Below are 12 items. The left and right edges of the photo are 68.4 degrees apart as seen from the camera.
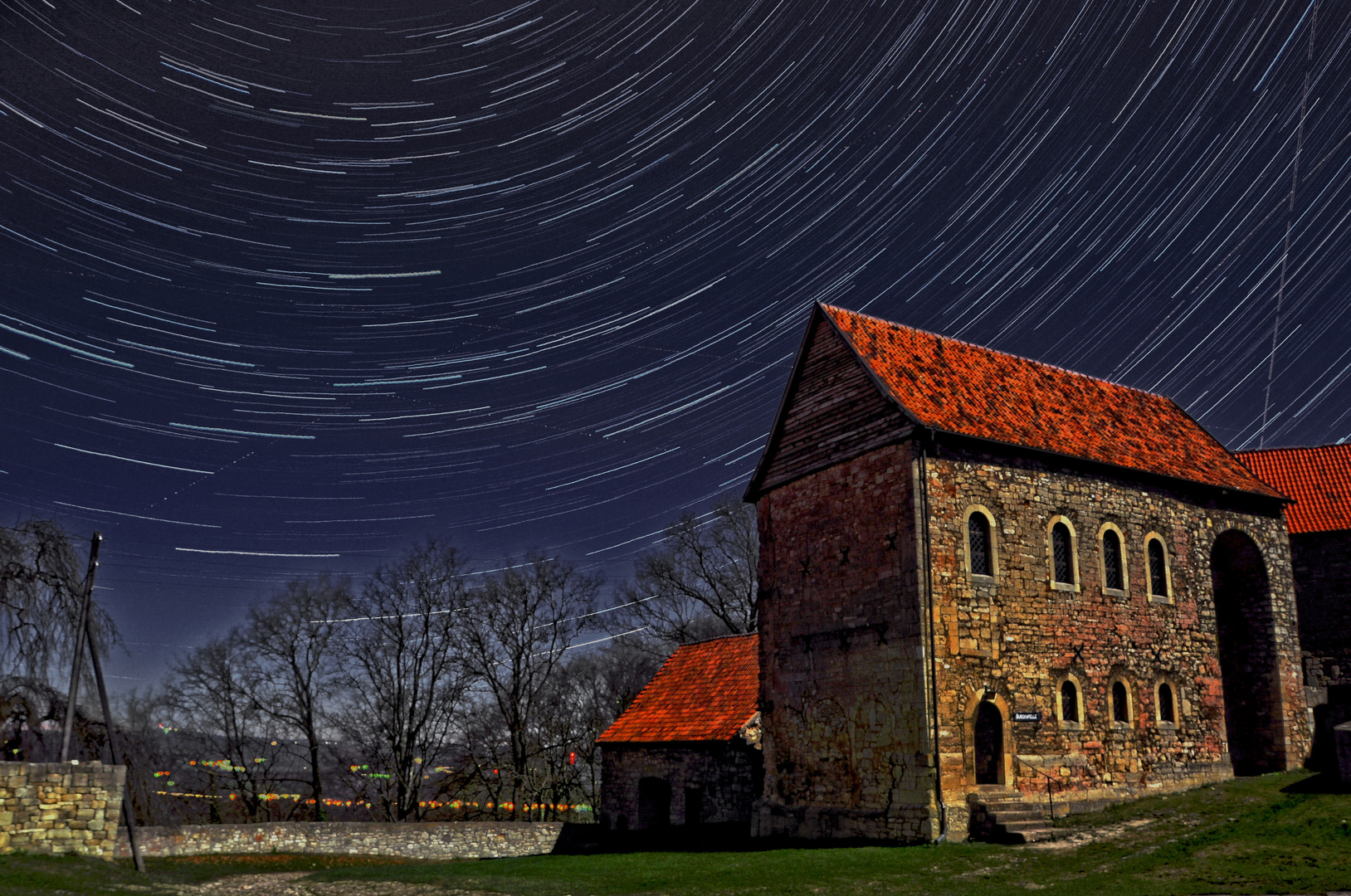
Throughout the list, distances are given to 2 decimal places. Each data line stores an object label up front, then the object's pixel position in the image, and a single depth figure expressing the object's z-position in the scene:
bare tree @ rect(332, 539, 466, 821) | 47.91
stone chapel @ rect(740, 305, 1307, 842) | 22.89
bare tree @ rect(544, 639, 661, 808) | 52.66
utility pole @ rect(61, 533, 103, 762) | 21.69
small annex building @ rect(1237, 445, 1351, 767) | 29.19
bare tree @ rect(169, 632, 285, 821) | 46.31
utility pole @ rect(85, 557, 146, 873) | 22.20
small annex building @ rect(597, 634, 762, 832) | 29.64
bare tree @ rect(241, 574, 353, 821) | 46.66
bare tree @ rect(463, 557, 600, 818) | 49.41
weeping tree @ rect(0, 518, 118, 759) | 22.11
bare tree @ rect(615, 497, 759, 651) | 52.03
